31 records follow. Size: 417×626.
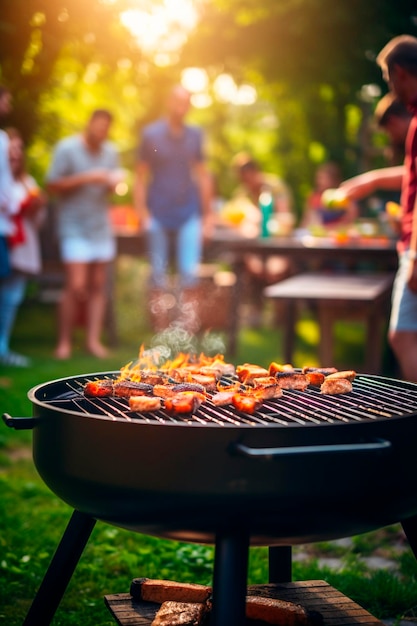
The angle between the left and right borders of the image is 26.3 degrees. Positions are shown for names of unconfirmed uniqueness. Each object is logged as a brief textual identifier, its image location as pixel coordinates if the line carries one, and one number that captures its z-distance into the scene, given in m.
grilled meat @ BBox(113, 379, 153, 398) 2.64
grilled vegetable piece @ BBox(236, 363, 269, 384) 2.86
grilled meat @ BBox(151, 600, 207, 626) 2.51
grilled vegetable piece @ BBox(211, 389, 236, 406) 2.57
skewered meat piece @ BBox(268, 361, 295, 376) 2.95
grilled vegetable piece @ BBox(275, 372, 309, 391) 2.80
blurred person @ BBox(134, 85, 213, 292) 8.73
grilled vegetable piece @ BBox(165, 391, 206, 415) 2.42
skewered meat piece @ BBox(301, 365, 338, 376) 2.99
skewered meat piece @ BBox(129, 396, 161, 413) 2.43
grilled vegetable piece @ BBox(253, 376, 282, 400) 2.63
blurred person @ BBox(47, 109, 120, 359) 8.49
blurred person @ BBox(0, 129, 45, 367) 8.07
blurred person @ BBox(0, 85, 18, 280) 7.16
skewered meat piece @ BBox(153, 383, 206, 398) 2.63
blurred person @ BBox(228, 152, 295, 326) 11.13
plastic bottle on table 8.66
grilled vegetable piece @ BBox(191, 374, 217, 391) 2.83
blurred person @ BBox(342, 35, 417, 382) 4.00
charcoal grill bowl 2.15
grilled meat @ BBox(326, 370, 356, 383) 2.82
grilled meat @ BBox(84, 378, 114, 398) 2.66
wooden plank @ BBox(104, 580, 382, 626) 2.62
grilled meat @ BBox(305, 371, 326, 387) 2.89
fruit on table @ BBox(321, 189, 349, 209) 5.14
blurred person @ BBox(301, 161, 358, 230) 10.52
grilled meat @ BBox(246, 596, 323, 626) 2.56
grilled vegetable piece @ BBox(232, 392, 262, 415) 2.47
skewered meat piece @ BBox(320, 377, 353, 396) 2.78
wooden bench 6.23
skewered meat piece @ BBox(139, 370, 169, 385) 2.86
